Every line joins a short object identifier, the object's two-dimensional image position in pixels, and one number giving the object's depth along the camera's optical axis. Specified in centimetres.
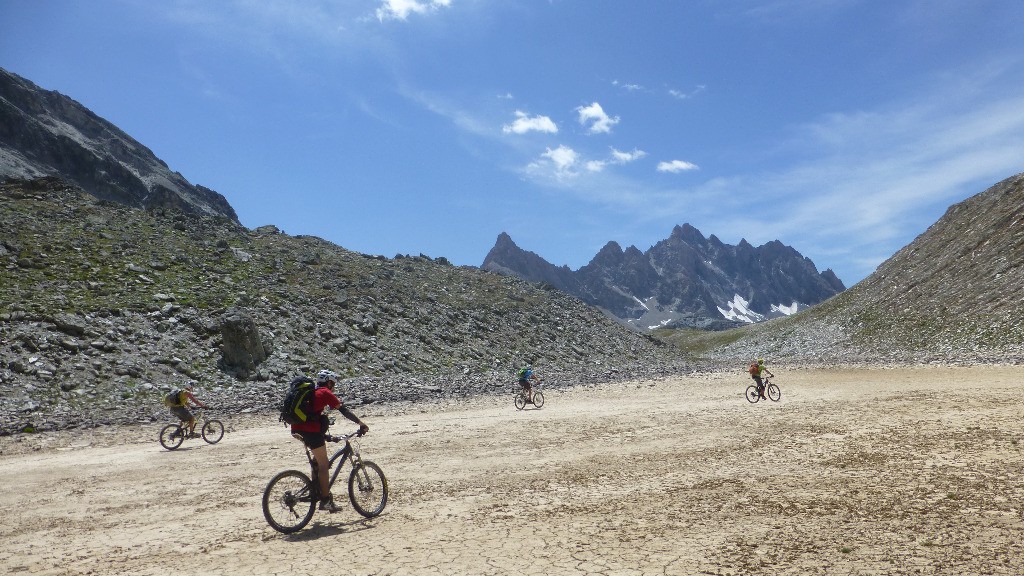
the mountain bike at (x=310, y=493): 1137
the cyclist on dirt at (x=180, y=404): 2303
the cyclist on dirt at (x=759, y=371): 3309
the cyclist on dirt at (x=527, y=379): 3378
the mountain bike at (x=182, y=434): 2308
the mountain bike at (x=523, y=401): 3398
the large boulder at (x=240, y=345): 4159
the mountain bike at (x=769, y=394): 3369
